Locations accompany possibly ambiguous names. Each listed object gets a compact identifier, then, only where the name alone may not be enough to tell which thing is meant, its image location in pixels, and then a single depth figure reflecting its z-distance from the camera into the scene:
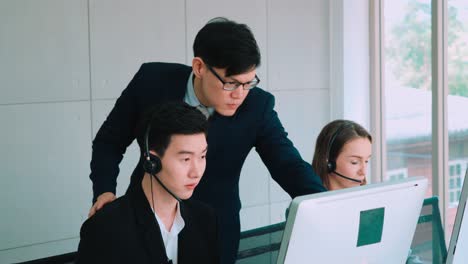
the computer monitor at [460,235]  2.06
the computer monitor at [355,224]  1.69
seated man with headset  2.13
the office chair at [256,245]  2.68
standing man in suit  2.53
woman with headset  3.01
